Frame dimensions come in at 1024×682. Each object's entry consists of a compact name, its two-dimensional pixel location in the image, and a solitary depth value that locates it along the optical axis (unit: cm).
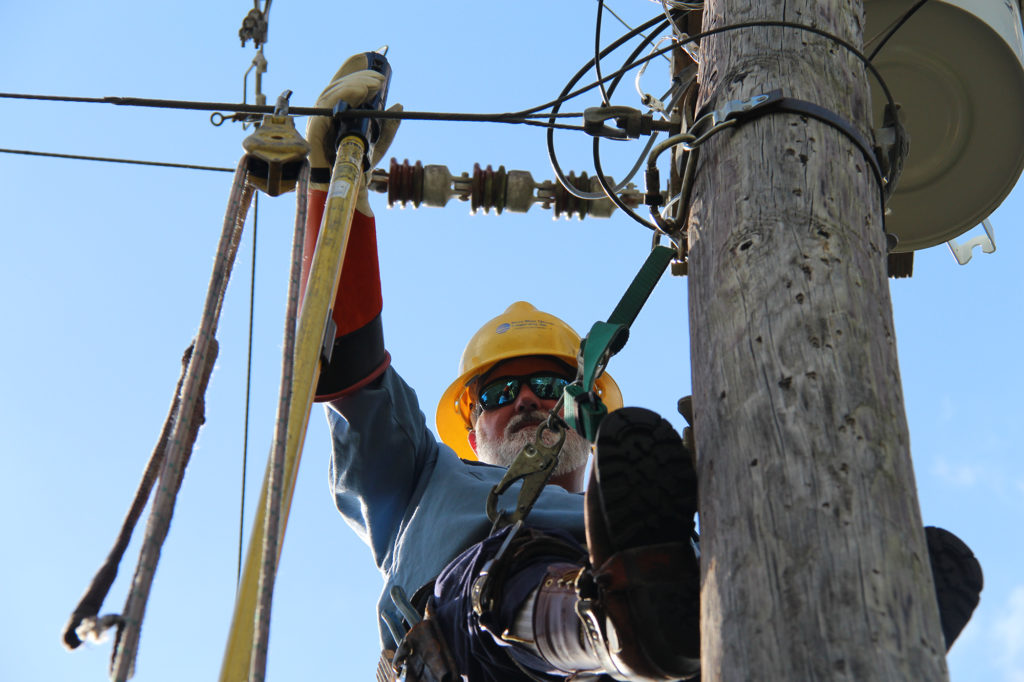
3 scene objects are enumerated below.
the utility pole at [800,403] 352
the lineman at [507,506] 432
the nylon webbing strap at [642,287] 527
